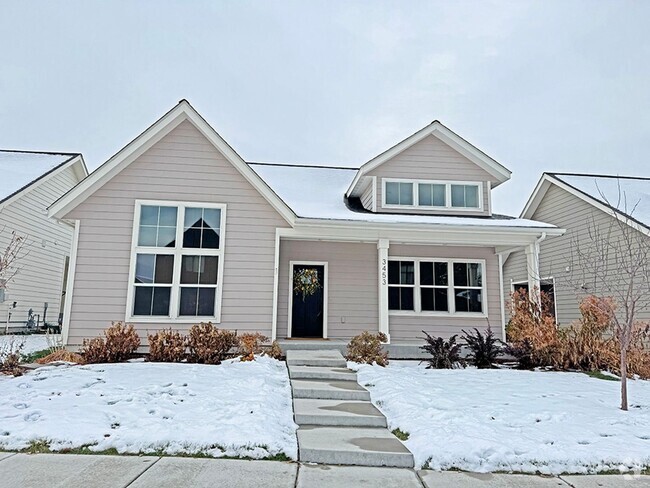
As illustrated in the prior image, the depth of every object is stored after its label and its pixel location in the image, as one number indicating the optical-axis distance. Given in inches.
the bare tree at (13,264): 500.8
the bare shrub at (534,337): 344.2
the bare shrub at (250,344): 335.0
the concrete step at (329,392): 235.1
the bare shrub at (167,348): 321.1
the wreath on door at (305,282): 447.2
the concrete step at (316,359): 308.5
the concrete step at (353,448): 153.1
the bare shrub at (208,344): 319.6
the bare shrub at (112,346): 313.4
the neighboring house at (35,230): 507.0
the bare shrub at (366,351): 330.0
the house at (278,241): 362.9
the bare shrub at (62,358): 311.6
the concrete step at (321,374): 273.0
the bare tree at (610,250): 448.5
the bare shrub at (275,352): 340.8
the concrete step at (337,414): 195.2
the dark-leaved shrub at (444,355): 343.0
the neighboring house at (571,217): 505.7
